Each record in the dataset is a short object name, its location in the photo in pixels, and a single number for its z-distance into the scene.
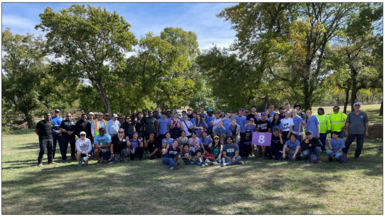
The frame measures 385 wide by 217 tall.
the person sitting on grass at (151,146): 9.95
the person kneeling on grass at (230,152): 8.54
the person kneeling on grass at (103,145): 9.15
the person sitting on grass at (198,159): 8.64
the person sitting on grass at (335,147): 8.33
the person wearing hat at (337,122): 9.51
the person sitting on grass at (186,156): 8.65
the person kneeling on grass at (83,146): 8.83
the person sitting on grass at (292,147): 8.69
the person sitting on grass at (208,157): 8.63
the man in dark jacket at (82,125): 9.84
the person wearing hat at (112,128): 9.95
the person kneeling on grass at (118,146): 9.33
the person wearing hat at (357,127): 8.49
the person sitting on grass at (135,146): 9.63
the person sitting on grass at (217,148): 9.20
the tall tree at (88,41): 23.73
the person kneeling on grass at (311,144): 8.57
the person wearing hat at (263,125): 9.73
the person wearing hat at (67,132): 9.75
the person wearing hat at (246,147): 9.44
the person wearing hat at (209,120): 11.12
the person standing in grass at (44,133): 8.91
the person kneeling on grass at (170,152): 8.66
